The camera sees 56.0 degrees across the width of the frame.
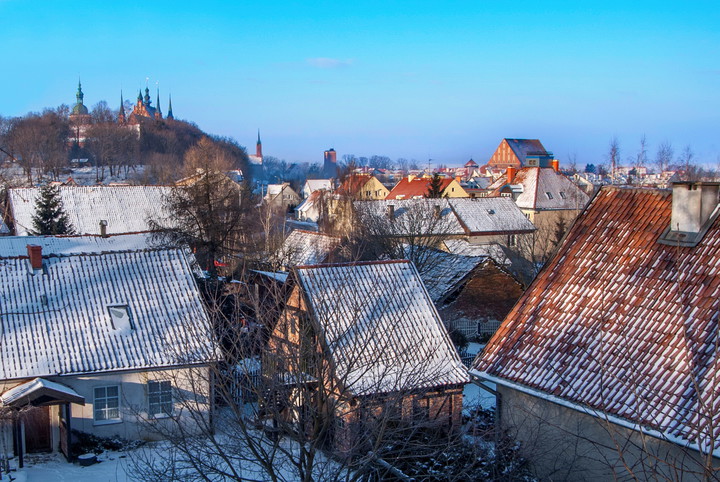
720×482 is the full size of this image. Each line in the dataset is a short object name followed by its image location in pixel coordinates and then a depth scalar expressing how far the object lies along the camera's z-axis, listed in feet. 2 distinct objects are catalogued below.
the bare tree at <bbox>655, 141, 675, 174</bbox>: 189.67
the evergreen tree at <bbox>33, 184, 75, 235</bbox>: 123.44
